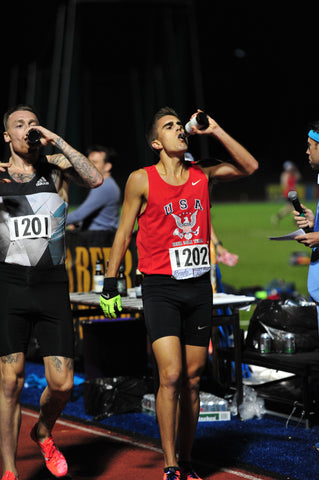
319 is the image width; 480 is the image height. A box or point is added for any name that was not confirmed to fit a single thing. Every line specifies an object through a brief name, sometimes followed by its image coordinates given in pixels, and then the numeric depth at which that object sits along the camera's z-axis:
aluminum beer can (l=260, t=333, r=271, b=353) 13.37
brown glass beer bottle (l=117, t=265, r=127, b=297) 14.59
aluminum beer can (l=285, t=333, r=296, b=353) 13.28
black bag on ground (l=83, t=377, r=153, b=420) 13.49
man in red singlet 9.21
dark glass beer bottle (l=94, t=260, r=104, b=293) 15.20
